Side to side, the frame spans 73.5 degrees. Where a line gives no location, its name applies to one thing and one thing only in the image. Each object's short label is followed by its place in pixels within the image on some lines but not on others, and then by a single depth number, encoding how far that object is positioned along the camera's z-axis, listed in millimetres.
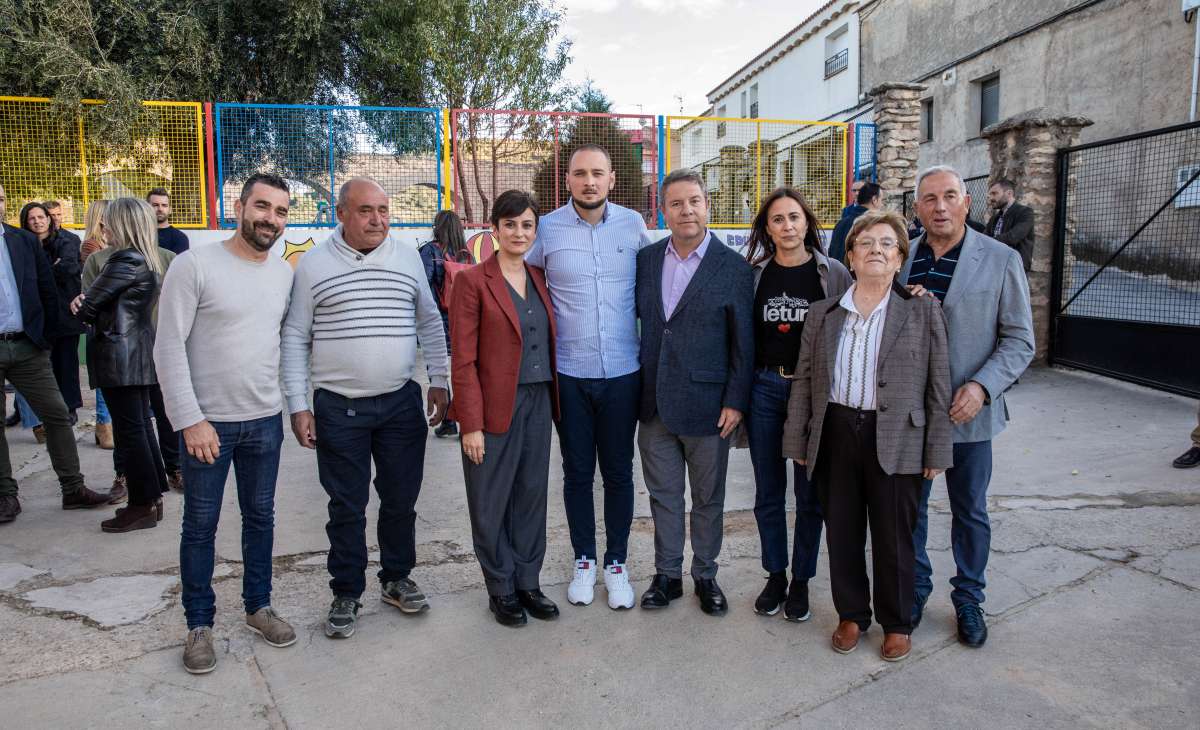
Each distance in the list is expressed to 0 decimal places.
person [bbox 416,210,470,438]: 6609
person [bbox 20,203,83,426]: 6805
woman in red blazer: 3377
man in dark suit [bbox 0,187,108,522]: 4883
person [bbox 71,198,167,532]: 4551
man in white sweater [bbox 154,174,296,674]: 3004
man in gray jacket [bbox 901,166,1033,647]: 3186
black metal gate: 7652
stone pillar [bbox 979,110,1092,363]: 9062
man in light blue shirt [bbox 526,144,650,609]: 3564
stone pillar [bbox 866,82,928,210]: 13414
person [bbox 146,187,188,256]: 7066
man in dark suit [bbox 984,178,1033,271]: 8039
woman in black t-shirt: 3459
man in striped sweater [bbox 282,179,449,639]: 3314
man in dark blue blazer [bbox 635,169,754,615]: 3473
